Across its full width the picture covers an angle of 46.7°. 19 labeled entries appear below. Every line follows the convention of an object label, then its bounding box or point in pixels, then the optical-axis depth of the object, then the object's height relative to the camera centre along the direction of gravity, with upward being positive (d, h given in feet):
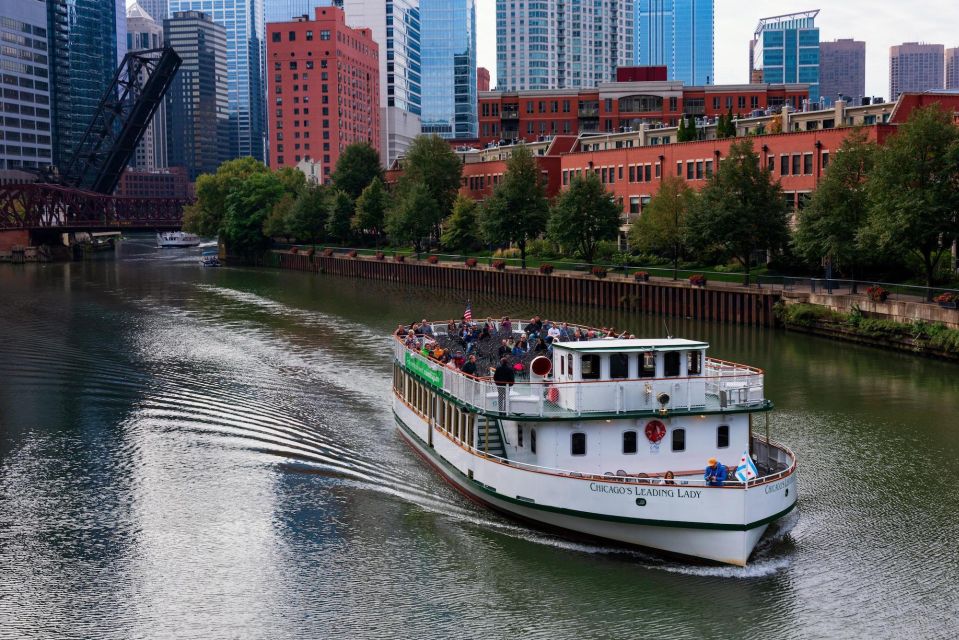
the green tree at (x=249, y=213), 390.01 +10.16
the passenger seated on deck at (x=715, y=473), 68.74 -14.53
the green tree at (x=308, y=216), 364.79 +8.34
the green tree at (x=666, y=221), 219.41 +3.58
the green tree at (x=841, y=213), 178.09 +4.15
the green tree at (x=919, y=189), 160.25 +7.26
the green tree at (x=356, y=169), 390.01 +25.52
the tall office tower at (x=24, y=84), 611.06 +89.71
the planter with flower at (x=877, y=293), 158.10 -7.95
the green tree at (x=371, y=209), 350.23 +10.14
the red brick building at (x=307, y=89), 607.37 +83.61
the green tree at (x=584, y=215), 240.12 +5.33
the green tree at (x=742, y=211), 197.47 +4.96
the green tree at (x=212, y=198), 430.20 +17.04
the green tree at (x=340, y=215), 359.66 +8.48
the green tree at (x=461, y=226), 299.58 +3.89
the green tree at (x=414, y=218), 314.76 +6.43
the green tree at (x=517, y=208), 266.98 +7.72
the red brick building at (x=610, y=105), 423.64 +52.71
